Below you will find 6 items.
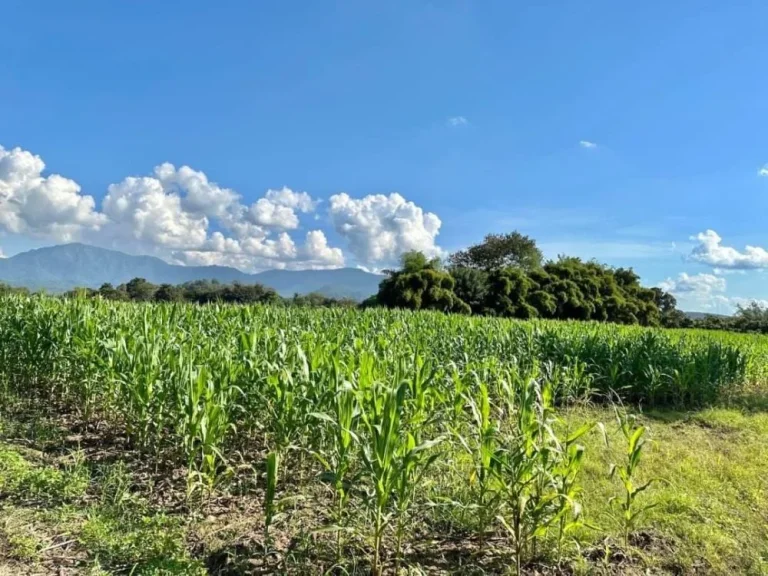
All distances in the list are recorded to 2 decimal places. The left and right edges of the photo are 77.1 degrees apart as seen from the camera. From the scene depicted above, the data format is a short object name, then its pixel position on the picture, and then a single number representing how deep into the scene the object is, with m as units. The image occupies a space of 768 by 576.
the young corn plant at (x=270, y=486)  2.48
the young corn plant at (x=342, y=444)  2.60
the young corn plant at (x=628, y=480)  2.85
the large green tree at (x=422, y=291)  29.24
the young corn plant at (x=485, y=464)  2.80
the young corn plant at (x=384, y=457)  2.44
